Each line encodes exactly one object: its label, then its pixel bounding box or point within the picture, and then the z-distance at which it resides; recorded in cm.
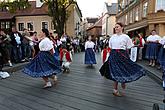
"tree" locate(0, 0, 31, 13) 992
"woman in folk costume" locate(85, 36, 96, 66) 579
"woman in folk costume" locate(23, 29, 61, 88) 333
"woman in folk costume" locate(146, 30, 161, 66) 552
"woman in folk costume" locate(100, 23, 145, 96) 284
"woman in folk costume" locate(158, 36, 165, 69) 456
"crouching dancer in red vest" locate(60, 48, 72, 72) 486
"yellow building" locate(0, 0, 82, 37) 1956
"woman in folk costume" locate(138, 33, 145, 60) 669
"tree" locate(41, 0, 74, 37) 1368
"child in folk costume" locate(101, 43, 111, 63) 479
